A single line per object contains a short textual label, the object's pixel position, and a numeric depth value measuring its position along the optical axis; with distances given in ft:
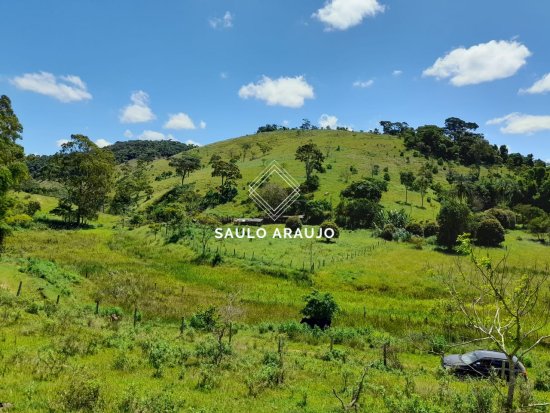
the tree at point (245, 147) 484.25
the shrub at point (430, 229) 225.87
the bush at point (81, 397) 36.55
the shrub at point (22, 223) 220.14
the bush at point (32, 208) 247.70
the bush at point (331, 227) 206.49
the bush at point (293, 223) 229.66
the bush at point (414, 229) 229.66
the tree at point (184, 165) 391.24
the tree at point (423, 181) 295.69
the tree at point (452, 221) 191.21
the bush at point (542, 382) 62.55
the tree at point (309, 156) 333.21
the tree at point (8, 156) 129.04
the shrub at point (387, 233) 215.51
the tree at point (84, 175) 255.29
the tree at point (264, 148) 475.72
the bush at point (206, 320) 81.60
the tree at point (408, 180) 322.55
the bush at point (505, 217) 250.57
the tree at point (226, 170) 334.44
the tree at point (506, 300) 29.19
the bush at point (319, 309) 91.09
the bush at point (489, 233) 201.88
